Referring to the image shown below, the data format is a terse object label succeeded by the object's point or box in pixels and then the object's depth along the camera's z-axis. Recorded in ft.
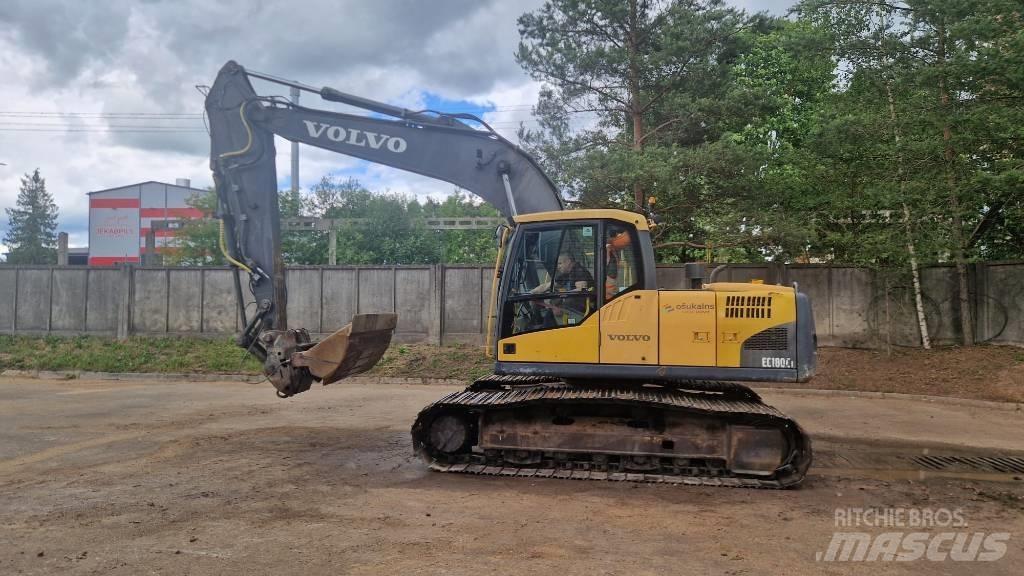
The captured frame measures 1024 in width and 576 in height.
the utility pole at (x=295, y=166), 110.22
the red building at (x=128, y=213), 166.81
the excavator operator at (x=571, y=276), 19.74
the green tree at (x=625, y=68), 43.52
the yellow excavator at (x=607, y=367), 18.95
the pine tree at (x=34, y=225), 151.53
